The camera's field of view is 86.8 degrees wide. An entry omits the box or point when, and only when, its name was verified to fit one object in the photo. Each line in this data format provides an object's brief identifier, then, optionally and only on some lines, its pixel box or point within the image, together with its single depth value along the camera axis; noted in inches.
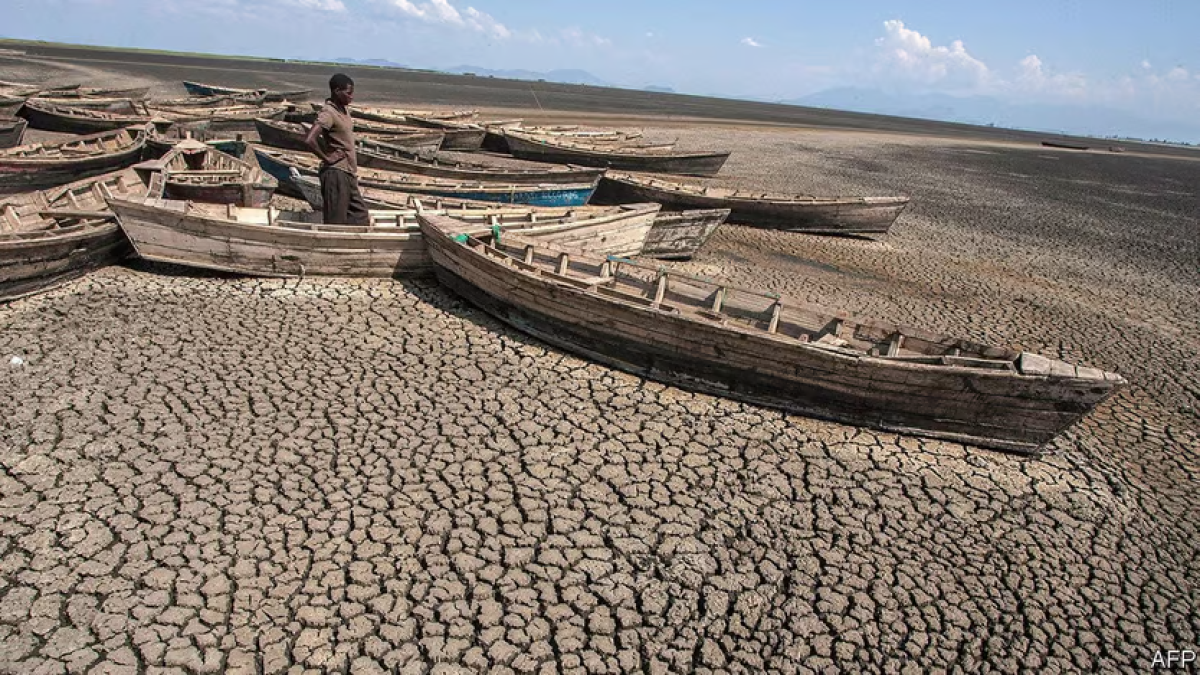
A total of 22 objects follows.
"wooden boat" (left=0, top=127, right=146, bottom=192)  517.0
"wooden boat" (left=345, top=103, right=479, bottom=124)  1015.6
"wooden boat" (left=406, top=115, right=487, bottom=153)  956.6
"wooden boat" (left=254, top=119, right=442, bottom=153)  778.2
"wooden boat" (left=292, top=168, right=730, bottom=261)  501.7
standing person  374.9
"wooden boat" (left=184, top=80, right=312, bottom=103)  1301.7
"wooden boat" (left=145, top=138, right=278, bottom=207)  476.1
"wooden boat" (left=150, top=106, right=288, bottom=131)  896.9
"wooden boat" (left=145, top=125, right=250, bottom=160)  638.5
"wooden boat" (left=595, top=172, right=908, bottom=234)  653.9
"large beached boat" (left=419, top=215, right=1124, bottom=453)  280.1
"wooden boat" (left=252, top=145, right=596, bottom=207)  548.4
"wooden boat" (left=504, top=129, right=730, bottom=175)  855.1
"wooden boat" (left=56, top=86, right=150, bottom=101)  1059.9
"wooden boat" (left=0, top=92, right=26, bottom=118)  843.4
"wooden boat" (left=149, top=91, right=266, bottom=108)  1067.2
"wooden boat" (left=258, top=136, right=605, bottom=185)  628.7
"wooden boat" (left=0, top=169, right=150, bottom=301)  342.3
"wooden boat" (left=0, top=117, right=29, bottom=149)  668.1
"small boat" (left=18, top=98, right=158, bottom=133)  794.2
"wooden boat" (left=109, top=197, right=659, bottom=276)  389.4
